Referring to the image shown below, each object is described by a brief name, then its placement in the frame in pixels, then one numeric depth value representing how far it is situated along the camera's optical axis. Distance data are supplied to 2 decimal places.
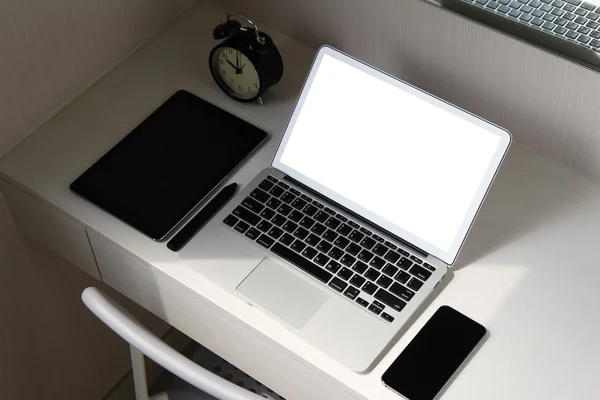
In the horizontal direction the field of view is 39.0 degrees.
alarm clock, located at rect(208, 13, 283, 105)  1.20
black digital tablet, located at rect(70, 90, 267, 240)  1.14
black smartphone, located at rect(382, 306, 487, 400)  0.96
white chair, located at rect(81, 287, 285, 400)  0.93
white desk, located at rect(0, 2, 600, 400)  0.98
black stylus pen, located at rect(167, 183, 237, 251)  1.10
